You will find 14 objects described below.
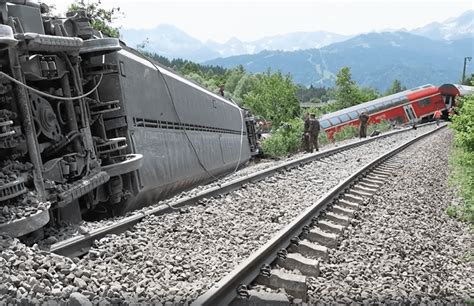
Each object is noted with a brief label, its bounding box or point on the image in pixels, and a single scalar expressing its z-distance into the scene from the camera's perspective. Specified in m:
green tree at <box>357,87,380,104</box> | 87.38
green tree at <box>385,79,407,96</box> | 158.14
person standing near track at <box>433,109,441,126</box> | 36.98
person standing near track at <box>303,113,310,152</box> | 20.88
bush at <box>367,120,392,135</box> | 35.73
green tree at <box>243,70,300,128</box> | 65.06
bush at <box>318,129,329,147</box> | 30.86
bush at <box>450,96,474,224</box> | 8.77
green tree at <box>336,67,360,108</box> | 84.88
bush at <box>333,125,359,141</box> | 33.16
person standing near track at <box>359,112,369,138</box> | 28.08
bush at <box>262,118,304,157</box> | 27.80
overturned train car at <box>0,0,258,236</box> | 5.22
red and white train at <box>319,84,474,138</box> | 39.91
